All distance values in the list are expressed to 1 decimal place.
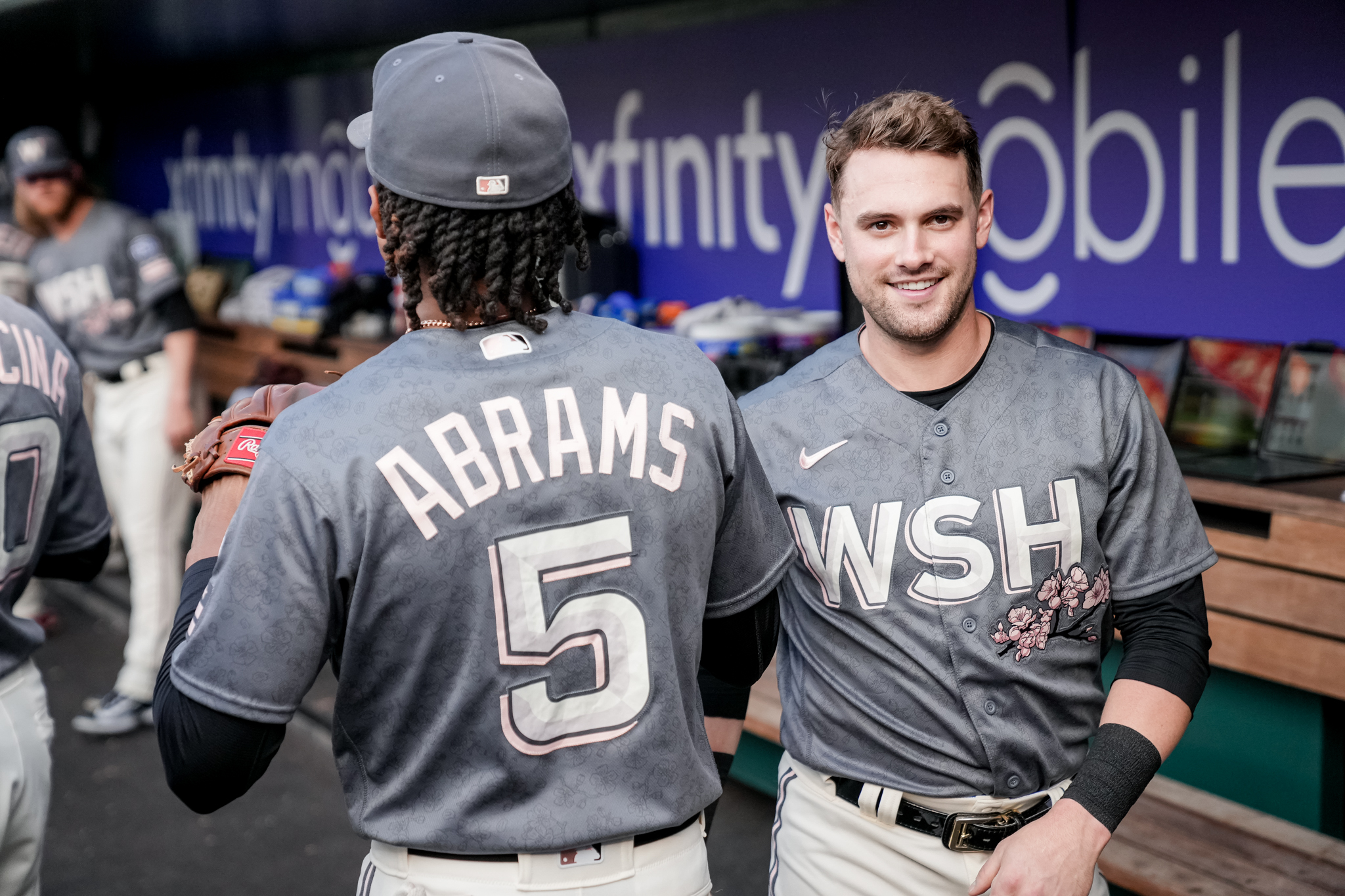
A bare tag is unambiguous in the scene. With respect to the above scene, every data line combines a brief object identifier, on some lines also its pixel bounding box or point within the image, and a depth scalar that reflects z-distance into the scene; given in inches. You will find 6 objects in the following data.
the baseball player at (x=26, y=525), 80.5
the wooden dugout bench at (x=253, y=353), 227.9
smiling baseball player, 65.4
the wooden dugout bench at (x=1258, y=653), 100.7
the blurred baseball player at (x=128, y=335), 181.2
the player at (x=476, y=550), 48.1
